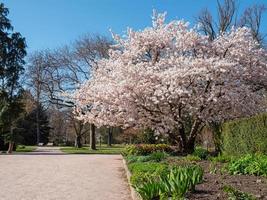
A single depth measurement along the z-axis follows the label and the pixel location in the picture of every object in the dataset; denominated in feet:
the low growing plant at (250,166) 31.83
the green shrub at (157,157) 51.78
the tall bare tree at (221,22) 119.75
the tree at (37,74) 143.69
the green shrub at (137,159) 51.64
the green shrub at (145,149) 70.48
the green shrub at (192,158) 49.47
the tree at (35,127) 213.87
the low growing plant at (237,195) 20.35
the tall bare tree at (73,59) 142.51
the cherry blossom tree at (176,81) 62.08
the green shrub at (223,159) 44.19
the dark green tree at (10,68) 119.55
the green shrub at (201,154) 55.69
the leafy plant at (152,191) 23.77
